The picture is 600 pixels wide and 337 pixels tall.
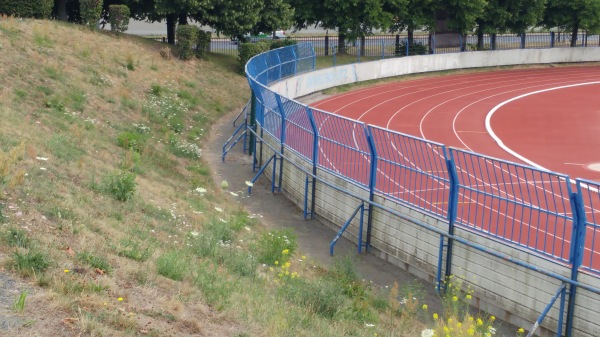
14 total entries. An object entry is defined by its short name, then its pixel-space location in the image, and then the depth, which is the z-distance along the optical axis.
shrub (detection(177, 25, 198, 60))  34.69
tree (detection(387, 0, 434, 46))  46.06
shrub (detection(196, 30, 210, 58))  36.09
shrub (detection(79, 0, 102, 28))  33.28
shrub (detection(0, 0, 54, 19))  30.58
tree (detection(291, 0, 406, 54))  44.19
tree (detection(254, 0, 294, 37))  37.75
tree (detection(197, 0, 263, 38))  35.66
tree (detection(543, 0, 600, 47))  50.66
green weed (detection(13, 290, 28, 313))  7.58
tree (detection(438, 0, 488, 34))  46.62
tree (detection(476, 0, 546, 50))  48.56
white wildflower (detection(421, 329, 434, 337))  8.08
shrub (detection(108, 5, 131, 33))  33.88
